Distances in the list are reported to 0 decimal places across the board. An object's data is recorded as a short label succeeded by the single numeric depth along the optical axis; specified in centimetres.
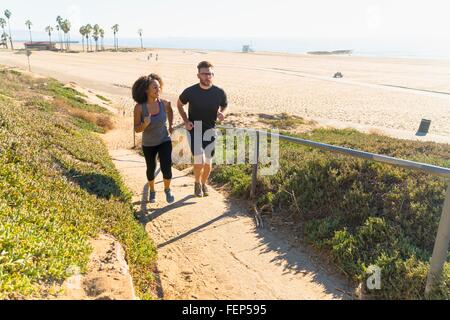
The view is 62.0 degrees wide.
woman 521
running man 552
